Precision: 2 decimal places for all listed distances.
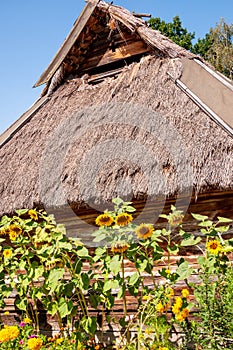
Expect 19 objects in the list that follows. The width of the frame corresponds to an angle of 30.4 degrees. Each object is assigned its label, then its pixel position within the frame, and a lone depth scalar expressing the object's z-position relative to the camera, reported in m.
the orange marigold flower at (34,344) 2.20
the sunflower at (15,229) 2.72
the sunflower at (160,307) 2.25
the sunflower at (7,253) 2.81
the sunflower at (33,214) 2.73
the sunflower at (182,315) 2.19
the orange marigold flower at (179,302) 2.24
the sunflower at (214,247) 2.15
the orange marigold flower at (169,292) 2.32
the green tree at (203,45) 16.10
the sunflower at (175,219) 2.41
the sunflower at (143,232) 2.32
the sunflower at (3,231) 2.77
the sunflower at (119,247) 2.33
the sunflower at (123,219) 2.32
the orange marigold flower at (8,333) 2.13
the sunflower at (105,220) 2.33
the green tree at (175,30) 15.98
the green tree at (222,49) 14.28
